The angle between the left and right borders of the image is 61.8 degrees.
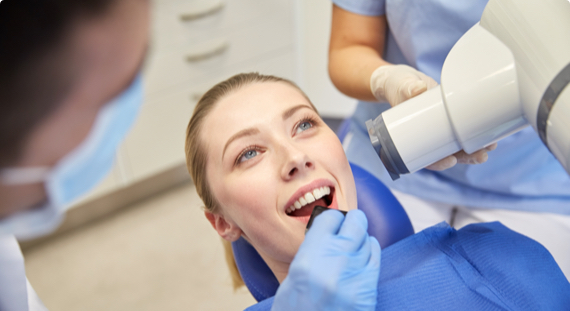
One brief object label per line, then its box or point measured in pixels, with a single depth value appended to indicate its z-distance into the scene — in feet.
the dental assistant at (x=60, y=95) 1.01
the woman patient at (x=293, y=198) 2.36
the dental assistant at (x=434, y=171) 2.95
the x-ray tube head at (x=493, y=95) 1.63
